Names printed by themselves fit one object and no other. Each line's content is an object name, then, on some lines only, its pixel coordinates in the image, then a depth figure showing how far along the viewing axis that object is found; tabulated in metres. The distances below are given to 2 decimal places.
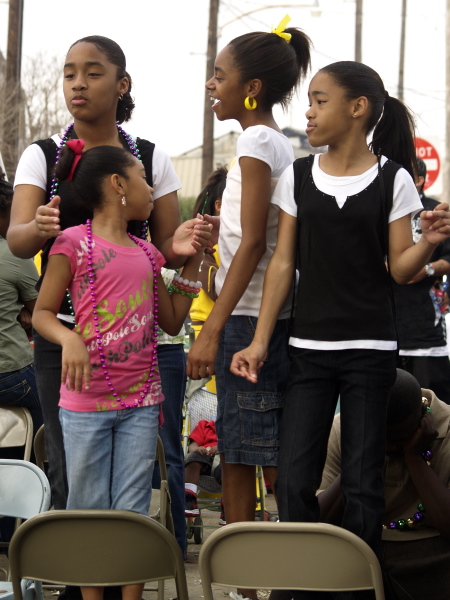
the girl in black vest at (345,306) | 6.20
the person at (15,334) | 9.62
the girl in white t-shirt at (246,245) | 6.64
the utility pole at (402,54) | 56.07
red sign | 32.72
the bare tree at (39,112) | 58.65
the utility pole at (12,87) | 31.90
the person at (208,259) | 11.19
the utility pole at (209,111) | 40.19
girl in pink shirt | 6.19
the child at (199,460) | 11.10
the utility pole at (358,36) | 48.02
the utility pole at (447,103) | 31.66
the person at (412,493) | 6.75
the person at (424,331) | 12.48
